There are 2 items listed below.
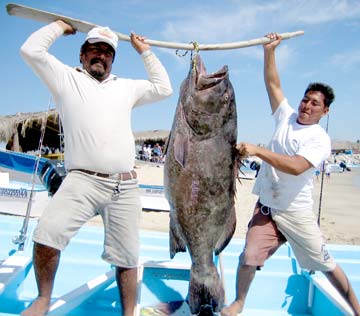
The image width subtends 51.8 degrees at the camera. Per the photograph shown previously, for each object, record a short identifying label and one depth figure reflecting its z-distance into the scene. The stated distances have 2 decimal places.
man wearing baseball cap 2.84
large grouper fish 2.95
